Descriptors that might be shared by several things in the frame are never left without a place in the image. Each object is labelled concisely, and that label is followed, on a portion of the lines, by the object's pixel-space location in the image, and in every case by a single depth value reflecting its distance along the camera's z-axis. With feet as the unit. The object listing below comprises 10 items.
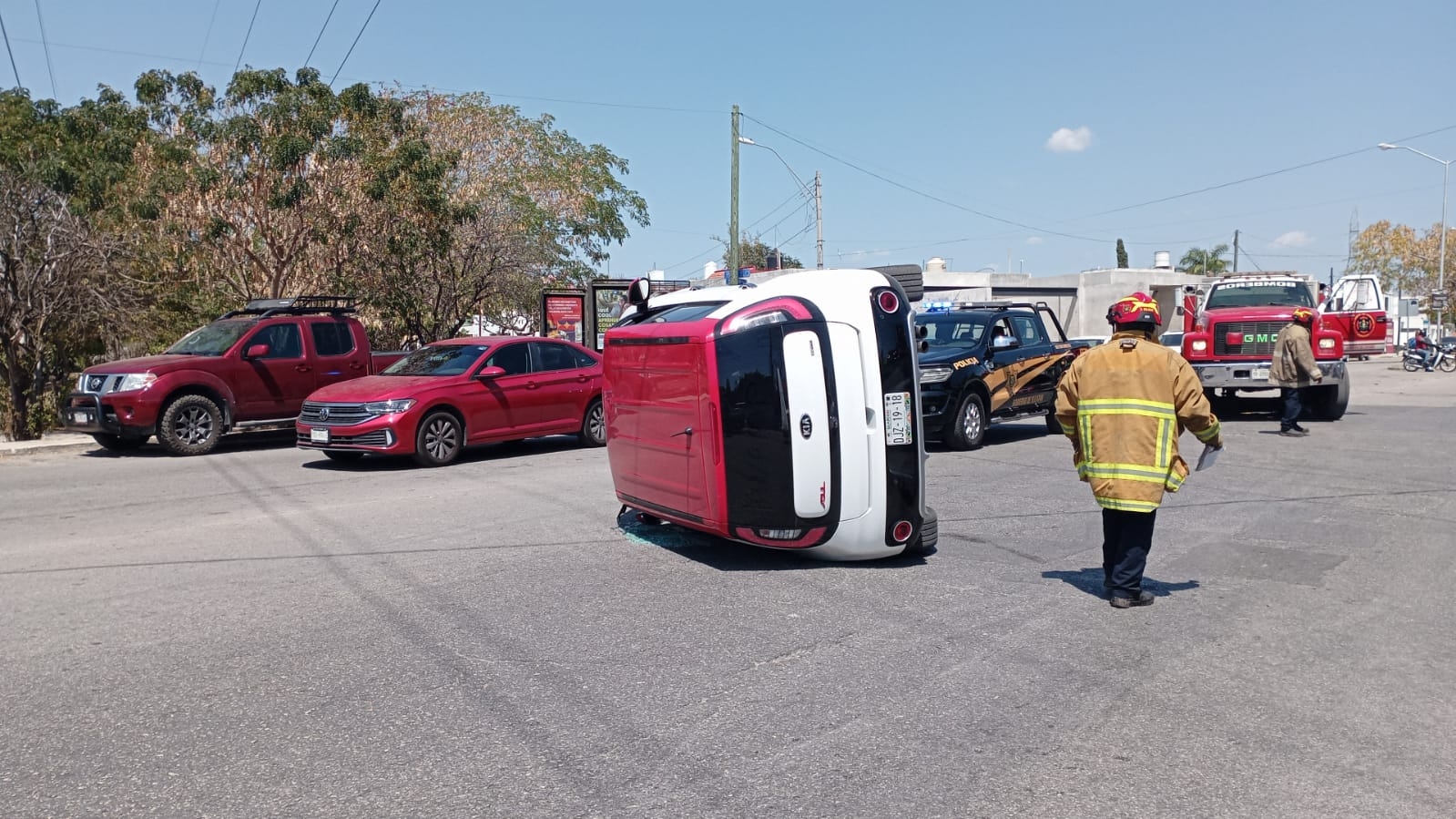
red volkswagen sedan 42.50
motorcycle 123.65
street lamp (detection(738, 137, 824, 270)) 128.77
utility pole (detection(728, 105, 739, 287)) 99.45
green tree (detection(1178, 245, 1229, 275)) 302.45
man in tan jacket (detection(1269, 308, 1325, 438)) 49.96
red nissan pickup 47.32
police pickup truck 45.60
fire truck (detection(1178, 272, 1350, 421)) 56.39
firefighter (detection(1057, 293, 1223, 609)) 20.08
